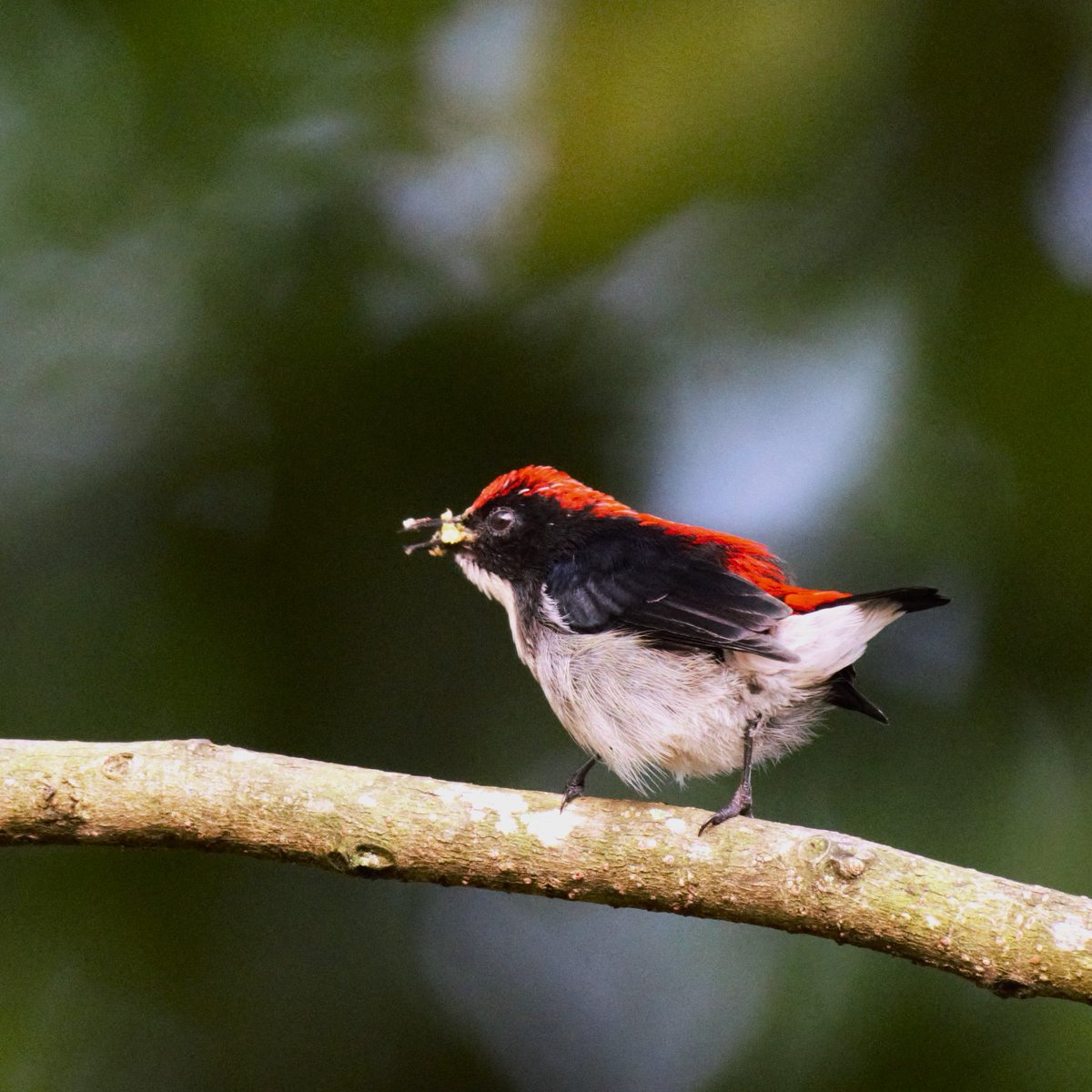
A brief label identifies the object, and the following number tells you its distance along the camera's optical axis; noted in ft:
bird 17.57
